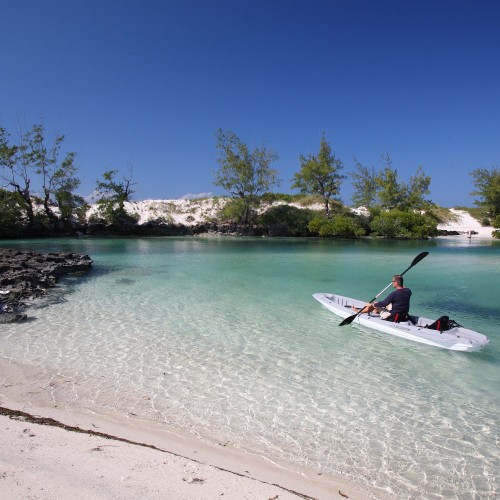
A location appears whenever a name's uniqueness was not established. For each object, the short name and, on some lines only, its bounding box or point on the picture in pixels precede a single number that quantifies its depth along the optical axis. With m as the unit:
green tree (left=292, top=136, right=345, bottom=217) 52.00
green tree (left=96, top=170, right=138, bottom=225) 46.81
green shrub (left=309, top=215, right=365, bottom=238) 46.59
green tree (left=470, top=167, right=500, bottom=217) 57.41
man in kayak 9.37
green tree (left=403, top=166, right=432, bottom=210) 58.97
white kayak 7.88
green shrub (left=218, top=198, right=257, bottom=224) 48.69
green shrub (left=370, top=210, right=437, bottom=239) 46.41
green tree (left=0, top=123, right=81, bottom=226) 41.06
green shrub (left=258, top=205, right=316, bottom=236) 49.50
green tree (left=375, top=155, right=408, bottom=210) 58.25
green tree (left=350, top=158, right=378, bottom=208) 61.41
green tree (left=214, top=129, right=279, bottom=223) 49.88
